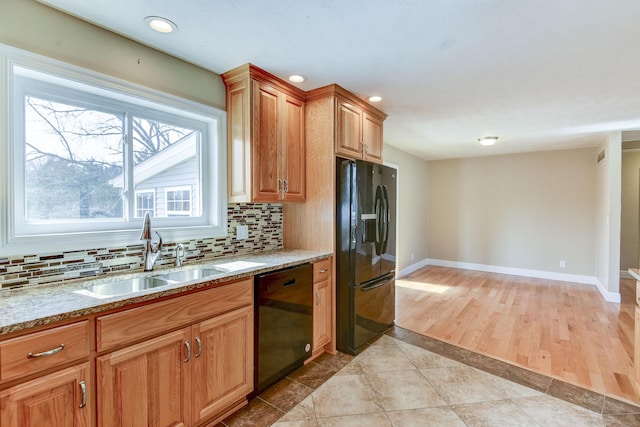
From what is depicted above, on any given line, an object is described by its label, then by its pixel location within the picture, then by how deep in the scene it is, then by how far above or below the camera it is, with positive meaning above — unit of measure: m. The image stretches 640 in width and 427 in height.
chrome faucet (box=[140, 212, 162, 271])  1.99 -0.22
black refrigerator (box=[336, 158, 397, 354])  2.68 -0.34
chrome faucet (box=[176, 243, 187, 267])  2.18 -0.29
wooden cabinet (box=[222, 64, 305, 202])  2.40 +0.62
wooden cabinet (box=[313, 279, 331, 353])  2.57 -0.87
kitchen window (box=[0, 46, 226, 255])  1.65 +0.34
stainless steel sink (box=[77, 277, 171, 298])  1.67 -0.43
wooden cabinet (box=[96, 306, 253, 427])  1.39 -0.84
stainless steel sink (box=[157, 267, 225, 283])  2.00 -0.41
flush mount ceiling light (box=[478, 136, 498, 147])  4.53 +1.03
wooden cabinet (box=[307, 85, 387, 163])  2.76 +0.85
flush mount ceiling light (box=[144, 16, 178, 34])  1.77 +1.10
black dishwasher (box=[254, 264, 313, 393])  2.07 -0.80
